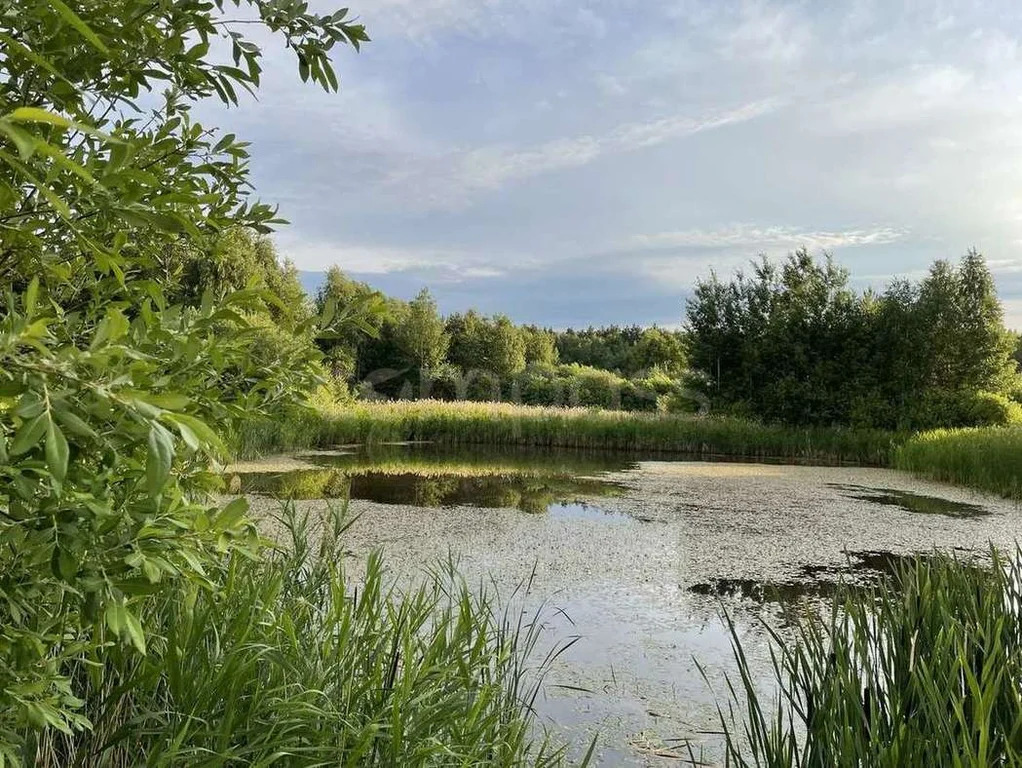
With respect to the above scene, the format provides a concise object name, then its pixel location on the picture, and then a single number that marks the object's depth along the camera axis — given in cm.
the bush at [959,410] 1159
